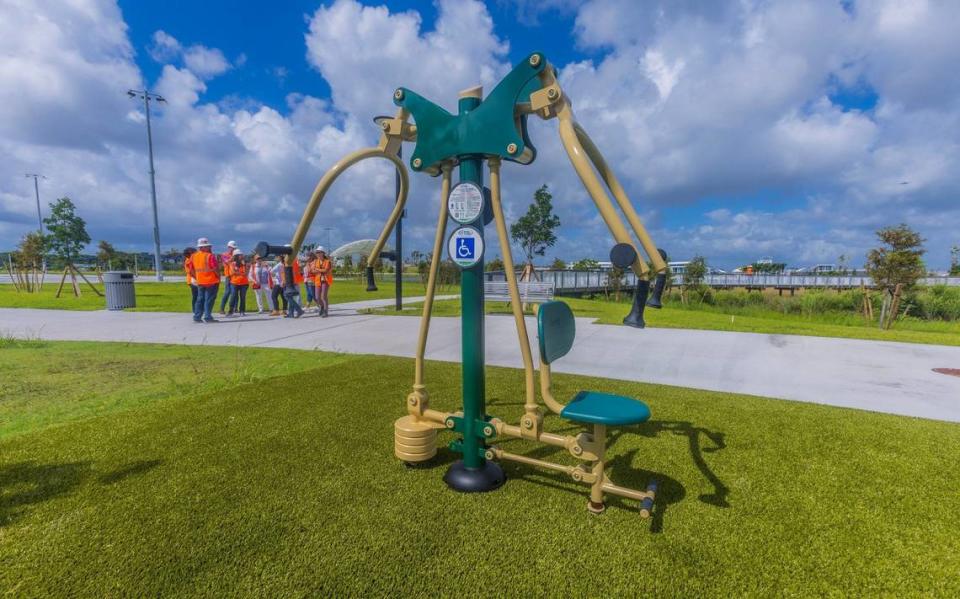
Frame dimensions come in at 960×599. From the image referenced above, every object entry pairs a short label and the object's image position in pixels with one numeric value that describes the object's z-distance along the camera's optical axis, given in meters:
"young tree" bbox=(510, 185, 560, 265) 25.67
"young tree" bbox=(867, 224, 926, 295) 12.23
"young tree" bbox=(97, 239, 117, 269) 35.47
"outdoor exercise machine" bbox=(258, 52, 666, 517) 2.00
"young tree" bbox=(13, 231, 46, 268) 17.38
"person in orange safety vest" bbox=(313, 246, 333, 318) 10.05
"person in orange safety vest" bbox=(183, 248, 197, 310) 9.01
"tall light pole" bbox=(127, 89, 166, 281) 23.41
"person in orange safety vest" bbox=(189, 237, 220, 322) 8.63
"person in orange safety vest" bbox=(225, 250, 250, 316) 9.80
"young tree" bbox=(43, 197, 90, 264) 22.17
